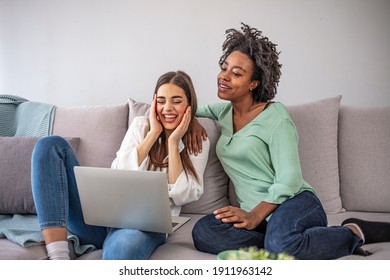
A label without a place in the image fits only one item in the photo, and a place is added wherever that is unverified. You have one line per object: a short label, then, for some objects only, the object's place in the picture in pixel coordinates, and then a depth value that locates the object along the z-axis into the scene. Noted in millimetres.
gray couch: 1620
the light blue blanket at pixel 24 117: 1813
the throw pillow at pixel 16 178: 1603
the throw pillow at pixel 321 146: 1634
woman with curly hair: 1254
